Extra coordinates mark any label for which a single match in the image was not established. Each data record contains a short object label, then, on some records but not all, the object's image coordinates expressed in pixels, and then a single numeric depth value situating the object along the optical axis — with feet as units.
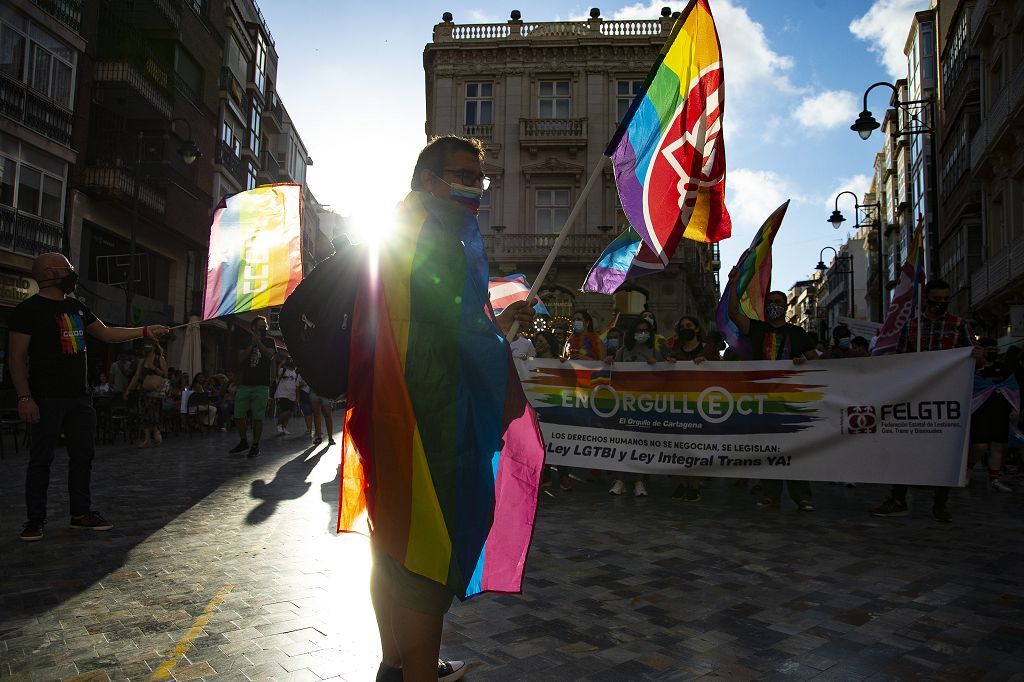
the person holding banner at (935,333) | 21.93
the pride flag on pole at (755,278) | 25.38
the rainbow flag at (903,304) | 24.04
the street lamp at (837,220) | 79.41
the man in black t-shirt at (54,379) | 16.69
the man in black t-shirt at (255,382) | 33.01
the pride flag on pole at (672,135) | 16.15
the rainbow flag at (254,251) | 16.69
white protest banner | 21.16
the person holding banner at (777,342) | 23.22
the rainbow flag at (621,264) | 20.49
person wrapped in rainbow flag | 6.84
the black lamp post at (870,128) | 52.01
